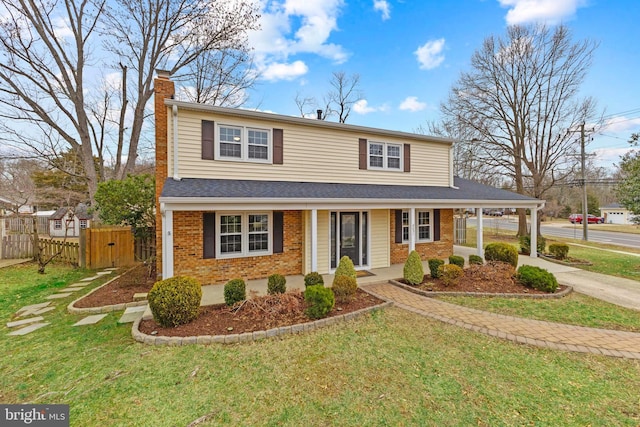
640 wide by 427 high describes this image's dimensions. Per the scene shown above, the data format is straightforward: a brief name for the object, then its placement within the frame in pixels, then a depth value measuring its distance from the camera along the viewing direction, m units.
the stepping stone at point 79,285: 8.21
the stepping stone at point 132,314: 5.66
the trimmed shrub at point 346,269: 6.68
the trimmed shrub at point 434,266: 7.98
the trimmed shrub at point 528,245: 12.76
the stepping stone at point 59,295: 7.23
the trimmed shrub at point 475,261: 9.15
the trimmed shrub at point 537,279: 7.19
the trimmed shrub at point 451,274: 7.40
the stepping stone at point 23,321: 5.61
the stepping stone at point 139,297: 6.75
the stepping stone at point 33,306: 6.44
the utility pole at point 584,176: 19.10
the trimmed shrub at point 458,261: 8.43
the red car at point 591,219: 40.28
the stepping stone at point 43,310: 6.24
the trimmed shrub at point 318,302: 5.43
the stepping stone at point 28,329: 5.24
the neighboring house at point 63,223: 23.69
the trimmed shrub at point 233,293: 5.82
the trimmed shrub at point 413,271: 7.60
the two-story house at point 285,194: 7.65
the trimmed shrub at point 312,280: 6.32
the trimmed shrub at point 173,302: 4.96
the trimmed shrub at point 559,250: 11.46
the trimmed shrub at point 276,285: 6.25
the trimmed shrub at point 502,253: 9.17
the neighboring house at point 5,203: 12.26
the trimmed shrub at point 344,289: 6.21
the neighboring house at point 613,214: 41.81
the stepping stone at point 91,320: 5.59
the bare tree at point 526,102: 18.36
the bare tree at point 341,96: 22.06
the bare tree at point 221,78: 17.70
